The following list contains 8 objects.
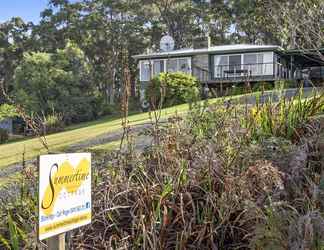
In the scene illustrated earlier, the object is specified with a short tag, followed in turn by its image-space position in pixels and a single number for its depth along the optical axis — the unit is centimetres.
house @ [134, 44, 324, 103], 2864
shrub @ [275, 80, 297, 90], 2312
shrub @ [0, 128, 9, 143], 2266
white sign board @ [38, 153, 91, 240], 239
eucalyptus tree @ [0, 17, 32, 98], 4494
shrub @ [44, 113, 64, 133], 2109
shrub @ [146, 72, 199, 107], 2156
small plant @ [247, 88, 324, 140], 494
